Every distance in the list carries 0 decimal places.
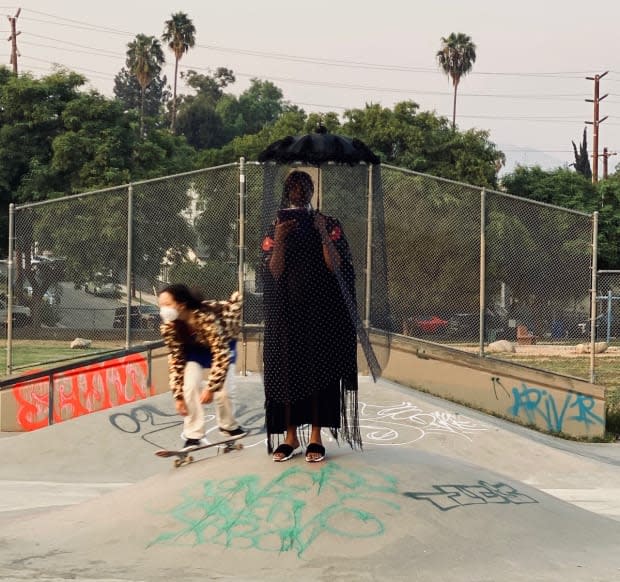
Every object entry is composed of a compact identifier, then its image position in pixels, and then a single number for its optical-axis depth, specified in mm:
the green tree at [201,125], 94125
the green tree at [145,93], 119812
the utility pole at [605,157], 73088
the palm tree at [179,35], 80062
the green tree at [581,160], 73188
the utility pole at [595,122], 58709
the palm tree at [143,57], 79438
